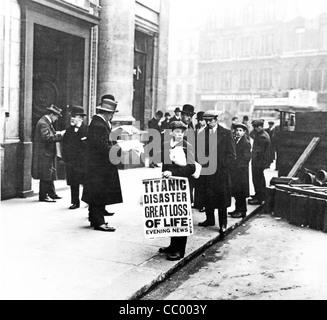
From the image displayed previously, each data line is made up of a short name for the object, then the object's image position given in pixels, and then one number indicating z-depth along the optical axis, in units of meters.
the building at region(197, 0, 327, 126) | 47.31
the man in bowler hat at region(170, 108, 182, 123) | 14.21
